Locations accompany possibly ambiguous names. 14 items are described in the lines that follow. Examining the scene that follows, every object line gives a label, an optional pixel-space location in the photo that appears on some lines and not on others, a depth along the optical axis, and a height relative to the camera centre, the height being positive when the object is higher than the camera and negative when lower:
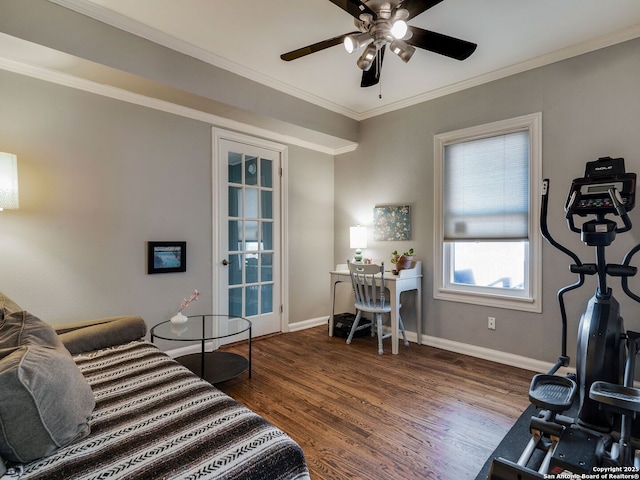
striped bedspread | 0.99 -0.67
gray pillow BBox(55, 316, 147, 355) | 2.04 -0.61
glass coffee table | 2.51 -0.83
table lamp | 4.04 +0.01
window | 2.96 +0.23
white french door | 3.51 +0.11
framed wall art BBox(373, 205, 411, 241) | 3.77 +0.19
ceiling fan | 1.86 +1.24
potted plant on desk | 3.50 -0.23
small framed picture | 3.00 -0.16
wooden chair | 3.37 -0.55
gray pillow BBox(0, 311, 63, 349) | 1.30 -0.37
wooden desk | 3.35 -0.49
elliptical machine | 1.51 -0.74
